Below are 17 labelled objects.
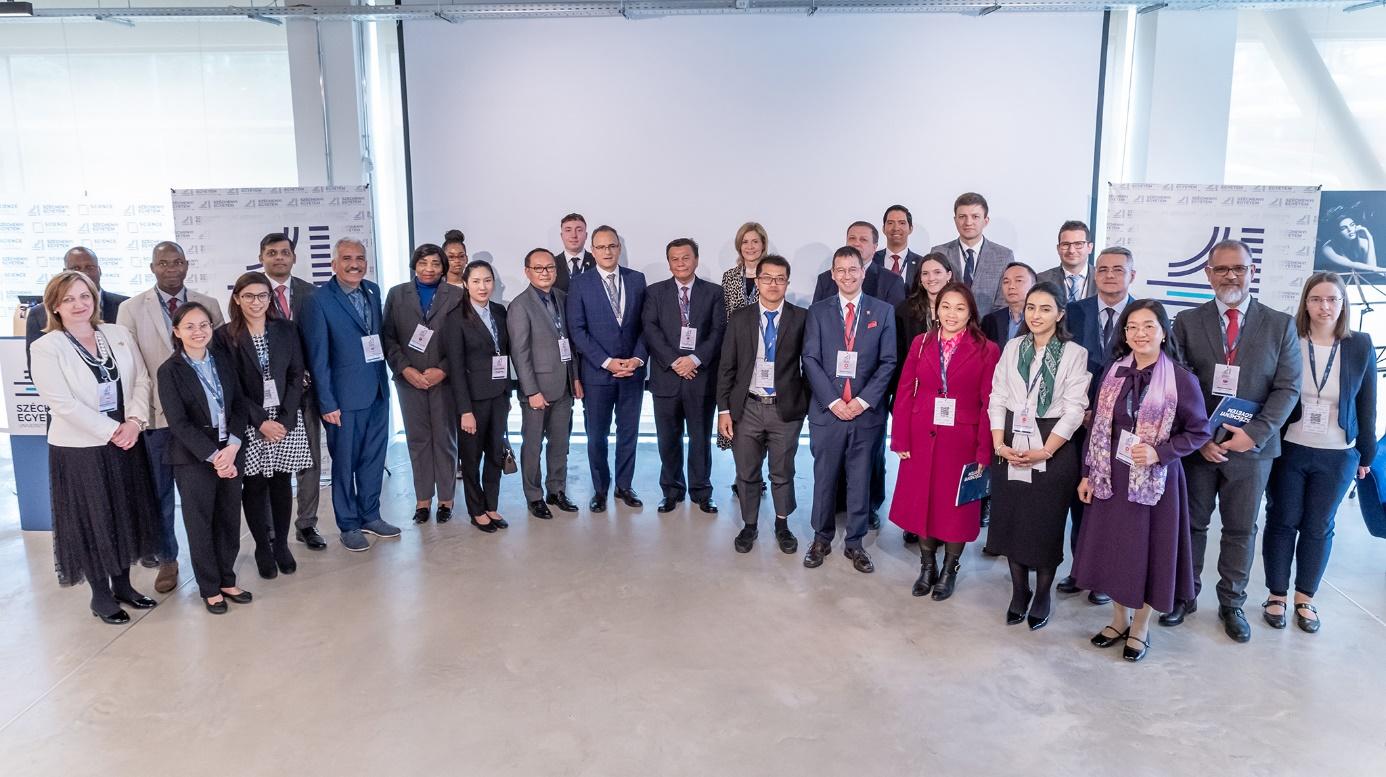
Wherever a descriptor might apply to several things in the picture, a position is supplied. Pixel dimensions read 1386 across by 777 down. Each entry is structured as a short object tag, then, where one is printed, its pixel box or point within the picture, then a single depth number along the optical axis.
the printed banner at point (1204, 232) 5.26
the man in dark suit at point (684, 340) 5.00
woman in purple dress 3.30
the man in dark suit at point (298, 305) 4.67
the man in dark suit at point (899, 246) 5.21
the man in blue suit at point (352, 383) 4.46
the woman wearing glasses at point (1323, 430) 3.51
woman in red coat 3.83
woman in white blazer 3.57
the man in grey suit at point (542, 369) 5.00
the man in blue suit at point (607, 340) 5.10
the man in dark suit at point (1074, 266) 4.63
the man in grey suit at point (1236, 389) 3.52
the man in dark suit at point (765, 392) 4.42
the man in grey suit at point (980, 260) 5.01
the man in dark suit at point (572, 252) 5.59
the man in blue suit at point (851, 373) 4.24
